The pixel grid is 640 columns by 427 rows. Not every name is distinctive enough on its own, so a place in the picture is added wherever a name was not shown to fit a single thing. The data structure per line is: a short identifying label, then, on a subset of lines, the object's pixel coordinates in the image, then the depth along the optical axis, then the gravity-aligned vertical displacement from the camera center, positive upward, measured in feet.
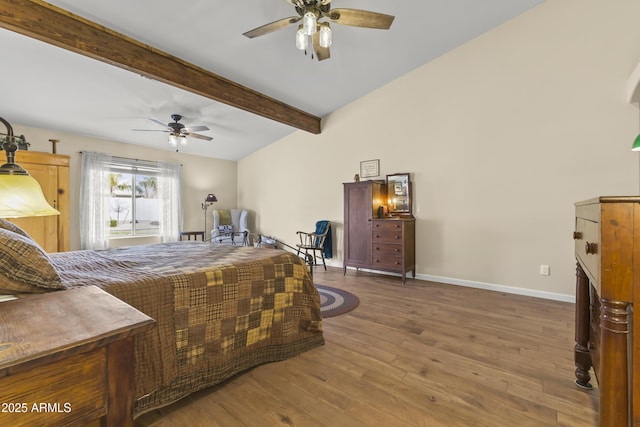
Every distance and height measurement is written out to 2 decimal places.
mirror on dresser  14.48 +0.91
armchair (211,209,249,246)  19.77 -1.01
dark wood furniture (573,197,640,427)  3.03 -1.01
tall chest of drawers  13.61 -1.12
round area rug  9.84 -3.42
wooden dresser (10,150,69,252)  12.69 +0.93
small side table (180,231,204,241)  18.08 -1.32
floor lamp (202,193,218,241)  20.45 +0.85
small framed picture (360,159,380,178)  15.55 +2.42
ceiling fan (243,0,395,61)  7.24 +5.16
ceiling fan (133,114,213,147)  13.97 +4.18
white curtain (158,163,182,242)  19.35 +1.01
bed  4.50 -1.77
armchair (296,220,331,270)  16.89 -1.67
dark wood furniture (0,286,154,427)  1.89 -1.10
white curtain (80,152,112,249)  15.85 +0.80
